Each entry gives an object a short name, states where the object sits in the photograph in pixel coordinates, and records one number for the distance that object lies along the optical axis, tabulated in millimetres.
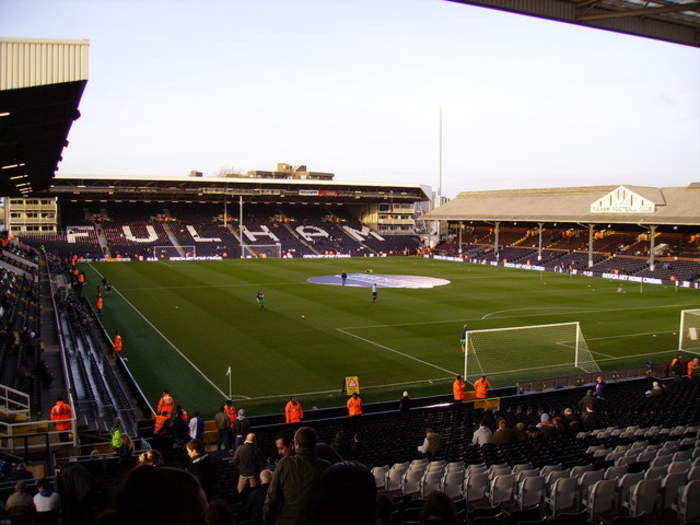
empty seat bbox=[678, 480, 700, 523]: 7930
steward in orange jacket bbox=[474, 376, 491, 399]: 18600
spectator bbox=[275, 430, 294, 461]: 5823
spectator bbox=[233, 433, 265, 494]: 8164
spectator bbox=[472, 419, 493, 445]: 12406
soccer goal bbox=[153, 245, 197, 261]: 75500
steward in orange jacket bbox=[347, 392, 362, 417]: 16719
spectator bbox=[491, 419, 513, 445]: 11766
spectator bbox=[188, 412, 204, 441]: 13906
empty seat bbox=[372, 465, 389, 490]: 9377
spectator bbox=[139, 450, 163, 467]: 6508
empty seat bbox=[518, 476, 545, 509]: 8453
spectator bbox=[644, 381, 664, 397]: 17766
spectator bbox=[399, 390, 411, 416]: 17594
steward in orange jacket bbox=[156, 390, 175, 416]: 16156
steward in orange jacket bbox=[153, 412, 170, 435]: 14385
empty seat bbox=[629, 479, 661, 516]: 8086
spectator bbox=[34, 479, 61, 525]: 7117
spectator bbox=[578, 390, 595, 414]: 14550
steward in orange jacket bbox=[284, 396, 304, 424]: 15906
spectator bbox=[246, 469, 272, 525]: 5801
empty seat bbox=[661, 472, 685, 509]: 8242
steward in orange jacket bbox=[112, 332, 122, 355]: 24372
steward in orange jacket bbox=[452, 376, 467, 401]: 18625
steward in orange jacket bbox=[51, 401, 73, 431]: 12625
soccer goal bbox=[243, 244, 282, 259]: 79375
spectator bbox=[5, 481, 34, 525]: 6996
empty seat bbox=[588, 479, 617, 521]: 8219
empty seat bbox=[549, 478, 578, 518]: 8383
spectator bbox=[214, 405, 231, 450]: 14781
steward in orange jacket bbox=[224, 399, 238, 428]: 15771
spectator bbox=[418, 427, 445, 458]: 11367
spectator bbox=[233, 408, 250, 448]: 14248
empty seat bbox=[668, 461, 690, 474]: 8695
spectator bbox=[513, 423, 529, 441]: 12078
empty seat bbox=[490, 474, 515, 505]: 8609
